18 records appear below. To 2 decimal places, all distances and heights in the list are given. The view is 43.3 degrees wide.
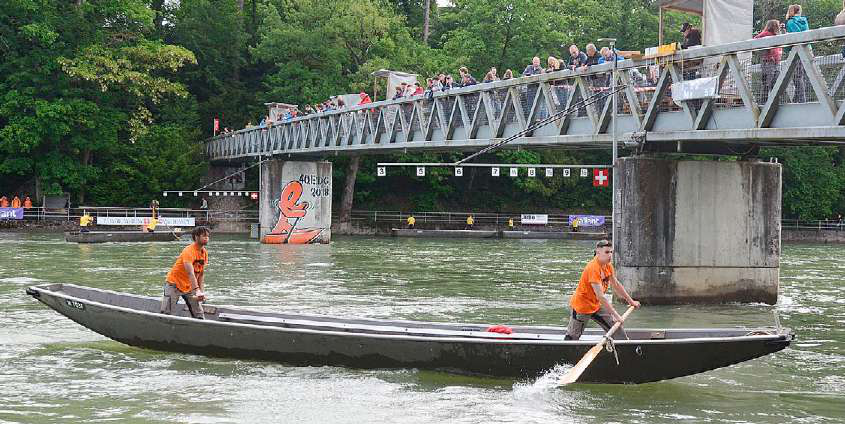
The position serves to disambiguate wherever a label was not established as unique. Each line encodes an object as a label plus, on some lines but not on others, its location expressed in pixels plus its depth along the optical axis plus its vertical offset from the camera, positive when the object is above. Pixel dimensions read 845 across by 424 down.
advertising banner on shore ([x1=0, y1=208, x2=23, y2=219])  62.28 +0.01
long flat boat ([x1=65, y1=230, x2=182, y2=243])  51.91 -1.15
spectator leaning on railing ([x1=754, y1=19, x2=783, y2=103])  21.58 +3.12
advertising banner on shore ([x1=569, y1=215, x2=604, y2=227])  75.81 -0.36
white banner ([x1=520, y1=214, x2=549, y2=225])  76.50 -0.30
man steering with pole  14.57 -1.13
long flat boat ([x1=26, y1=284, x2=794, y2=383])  14.90 -1.91
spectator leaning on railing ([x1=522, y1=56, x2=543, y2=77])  30.81 +4.26
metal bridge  20.56 +2.74
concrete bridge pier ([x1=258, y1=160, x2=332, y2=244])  57.41 +0.56
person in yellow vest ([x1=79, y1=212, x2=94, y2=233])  58.00 -0.42
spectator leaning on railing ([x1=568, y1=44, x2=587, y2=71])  28.14 +4.18
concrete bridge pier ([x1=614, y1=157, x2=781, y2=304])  24.83 -0.39
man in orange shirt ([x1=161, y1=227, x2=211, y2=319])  17.17 -1.07
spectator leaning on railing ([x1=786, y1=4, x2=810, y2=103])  21.02 +3.83
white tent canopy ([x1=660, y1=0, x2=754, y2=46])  24.20 +4.45
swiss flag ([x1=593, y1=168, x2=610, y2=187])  42.65 +1.49
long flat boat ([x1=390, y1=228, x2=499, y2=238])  69.31 -1.21
